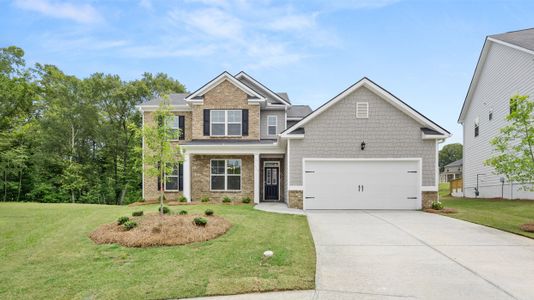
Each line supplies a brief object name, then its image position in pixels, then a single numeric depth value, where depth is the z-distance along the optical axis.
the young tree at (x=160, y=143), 8.97
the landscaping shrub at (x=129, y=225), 8.55
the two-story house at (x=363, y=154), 14.60
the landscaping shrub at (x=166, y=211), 10.84
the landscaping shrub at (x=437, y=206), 14.12
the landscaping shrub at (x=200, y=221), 8.76
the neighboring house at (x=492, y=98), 17.00
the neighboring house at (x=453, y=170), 48.84
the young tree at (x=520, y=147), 9.41
